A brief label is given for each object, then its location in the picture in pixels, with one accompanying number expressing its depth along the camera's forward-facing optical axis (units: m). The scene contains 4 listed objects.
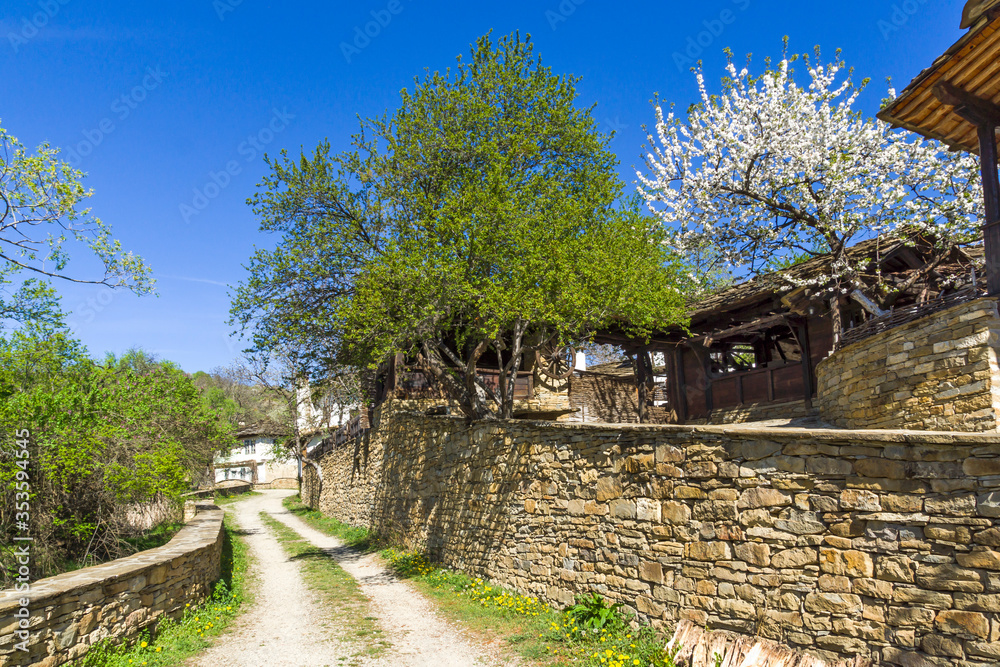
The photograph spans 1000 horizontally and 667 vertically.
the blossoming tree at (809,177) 11.95
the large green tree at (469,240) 9.77
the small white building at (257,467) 47.84
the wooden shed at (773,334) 11.72
